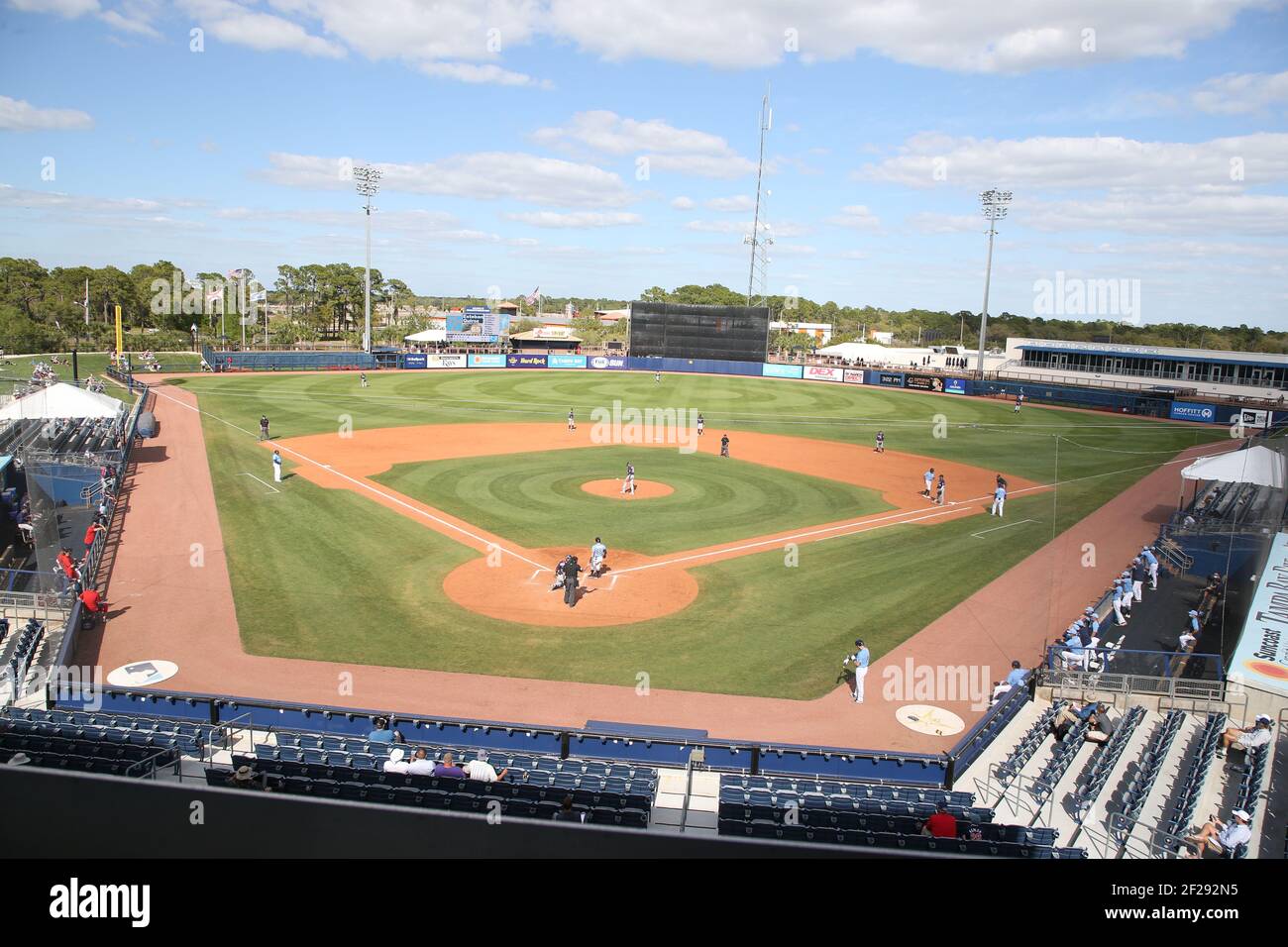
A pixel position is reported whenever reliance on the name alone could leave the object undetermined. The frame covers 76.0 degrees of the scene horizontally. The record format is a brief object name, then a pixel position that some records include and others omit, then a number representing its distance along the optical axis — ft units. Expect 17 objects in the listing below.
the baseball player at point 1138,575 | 68.56
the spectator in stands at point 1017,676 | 50.60
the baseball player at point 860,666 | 50.83
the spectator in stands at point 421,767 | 34.91
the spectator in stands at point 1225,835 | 31.86
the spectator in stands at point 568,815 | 28.58
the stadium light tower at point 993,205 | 252.83
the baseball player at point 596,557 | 71.82
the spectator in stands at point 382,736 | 39.78
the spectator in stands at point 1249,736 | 40.86
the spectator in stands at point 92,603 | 58.59
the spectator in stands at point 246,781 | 29.45
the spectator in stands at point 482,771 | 34.37
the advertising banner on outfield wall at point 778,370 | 278.46
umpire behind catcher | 64.54
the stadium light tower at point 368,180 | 242.37
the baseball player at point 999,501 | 97.50
